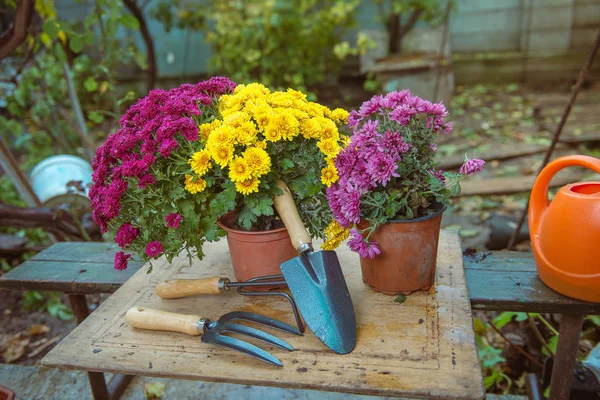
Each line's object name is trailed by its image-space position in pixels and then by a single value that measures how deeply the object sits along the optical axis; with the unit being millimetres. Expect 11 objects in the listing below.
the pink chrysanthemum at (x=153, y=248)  1286
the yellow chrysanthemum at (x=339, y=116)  1441
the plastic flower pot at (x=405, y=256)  1234
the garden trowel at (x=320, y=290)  1147
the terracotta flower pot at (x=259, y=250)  1355
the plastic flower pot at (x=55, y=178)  3121
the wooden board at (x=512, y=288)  1354
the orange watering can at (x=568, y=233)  1228
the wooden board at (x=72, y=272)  1683
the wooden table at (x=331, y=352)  1052
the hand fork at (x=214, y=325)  1165
